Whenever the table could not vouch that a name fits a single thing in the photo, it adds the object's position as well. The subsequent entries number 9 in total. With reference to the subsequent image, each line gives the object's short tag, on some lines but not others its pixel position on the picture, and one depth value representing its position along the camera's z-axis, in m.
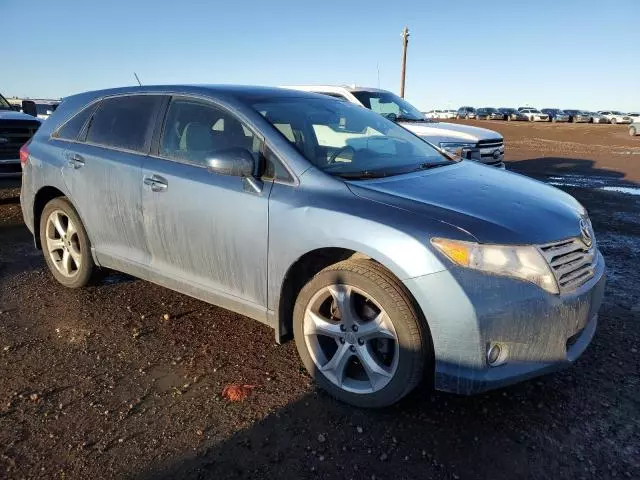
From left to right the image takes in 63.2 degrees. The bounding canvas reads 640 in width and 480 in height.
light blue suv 2.49
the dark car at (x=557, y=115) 57.32
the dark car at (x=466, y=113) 62.44
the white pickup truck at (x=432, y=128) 8.91
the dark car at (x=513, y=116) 58.62
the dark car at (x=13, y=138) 8.52
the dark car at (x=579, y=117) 56.53
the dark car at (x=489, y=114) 60.69
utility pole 31.08
